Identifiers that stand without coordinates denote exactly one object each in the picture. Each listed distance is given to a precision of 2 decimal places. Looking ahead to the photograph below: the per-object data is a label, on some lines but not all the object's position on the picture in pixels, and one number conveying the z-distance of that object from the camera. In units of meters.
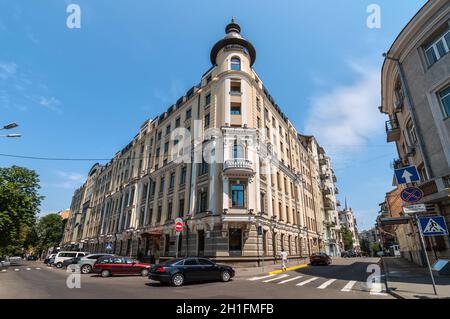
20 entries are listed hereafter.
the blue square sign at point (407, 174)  9.20
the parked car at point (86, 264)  21.19
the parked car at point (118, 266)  17.11
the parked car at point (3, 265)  27.92
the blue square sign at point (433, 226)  8.13
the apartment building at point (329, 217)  48.88
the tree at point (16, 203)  27.16
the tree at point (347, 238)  72.83
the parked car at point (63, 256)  30.86
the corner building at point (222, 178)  22.05
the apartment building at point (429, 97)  13.34
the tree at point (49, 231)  73.56
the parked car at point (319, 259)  25.56
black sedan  11.81
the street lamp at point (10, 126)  13.14
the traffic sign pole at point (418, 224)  8.24
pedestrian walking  19.90
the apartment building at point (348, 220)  97.78
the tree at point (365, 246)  99.71
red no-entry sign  17.10
